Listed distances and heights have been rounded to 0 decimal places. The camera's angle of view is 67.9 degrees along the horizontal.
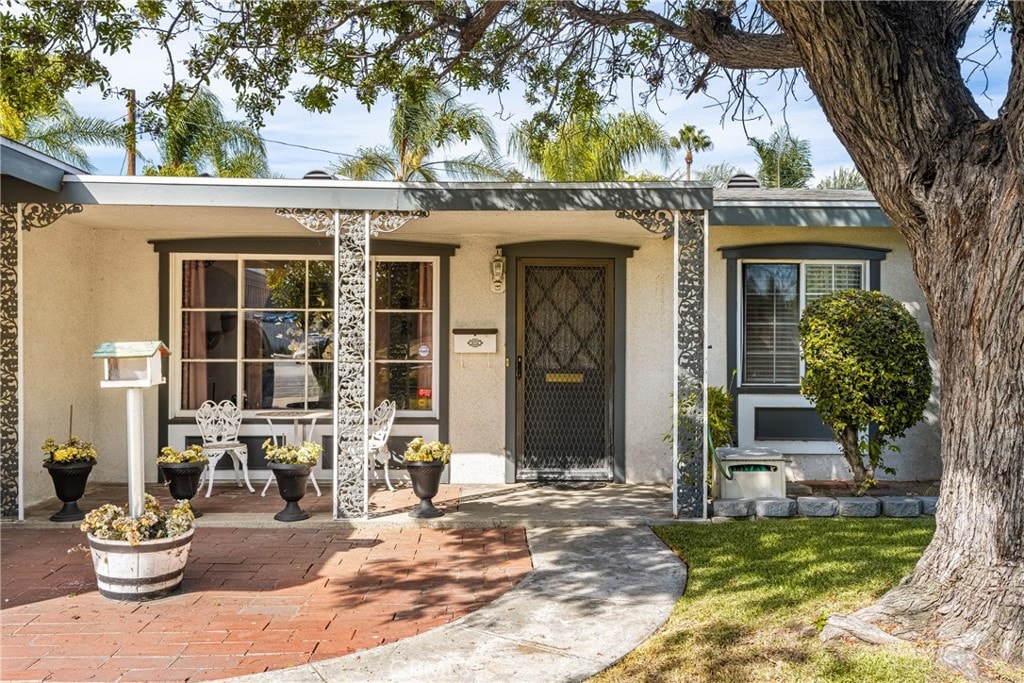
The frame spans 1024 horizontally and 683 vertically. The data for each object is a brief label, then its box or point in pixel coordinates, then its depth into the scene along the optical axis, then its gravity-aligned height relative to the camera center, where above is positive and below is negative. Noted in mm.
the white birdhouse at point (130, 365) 4812 -83
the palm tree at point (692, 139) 27516 +7730
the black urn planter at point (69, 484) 6500 -1140
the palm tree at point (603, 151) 18516 +5071
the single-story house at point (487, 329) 8125 +248
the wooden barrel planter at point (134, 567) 4613 -1319
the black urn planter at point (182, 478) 6418 -1077
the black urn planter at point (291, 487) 6449 -1160
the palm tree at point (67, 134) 18203 +5298
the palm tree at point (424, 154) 17766 +4957
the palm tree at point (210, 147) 18656 +5216
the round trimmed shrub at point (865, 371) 6949 -185
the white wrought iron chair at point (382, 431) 7411 -785
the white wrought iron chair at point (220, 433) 7367 -829
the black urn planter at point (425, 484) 6531 -1145
